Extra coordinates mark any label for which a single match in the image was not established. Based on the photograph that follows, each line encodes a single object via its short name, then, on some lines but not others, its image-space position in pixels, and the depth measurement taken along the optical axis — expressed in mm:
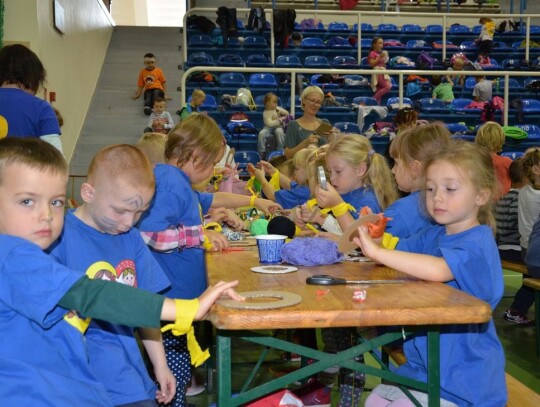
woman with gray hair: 6776
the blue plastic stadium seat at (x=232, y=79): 10992
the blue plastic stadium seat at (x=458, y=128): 9656
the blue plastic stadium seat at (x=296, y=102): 10454
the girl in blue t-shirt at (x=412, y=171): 2609
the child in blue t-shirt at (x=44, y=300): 1410
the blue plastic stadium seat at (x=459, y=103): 10638
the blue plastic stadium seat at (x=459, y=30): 13453
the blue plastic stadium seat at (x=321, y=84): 10805
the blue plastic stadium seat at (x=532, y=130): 9873
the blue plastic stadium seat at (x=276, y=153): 8103
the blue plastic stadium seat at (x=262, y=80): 10945
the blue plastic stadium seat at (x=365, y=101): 10417
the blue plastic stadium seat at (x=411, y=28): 13323
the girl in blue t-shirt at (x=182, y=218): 2723
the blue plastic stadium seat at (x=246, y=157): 8852
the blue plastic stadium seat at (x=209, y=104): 10062
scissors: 1885
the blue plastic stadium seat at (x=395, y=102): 10047
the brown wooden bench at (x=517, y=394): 2240
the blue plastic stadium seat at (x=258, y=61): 11403
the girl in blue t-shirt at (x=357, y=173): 3188
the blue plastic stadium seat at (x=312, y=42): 12336
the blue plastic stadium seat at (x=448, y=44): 12682
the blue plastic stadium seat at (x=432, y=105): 10309
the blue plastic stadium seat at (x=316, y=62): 11664
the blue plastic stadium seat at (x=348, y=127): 9406
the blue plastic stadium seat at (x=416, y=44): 12562
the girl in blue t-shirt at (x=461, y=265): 1907
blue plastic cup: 2314
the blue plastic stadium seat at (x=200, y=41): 11969
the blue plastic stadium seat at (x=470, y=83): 11562
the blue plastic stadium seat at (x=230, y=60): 11347
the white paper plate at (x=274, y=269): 2104
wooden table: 1544
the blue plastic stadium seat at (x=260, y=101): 10603
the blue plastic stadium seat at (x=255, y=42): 12070
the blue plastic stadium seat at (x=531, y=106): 10531
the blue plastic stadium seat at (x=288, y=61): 11492
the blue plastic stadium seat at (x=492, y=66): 11949
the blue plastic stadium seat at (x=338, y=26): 13128
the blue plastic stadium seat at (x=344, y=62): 11617
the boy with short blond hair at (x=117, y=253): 1810
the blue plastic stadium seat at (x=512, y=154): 9164
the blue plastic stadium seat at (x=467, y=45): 12719
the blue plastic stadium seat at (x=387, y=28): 13150
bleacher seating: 10461
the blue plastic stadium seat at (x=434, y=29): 13488
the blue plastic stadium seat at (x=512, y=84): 11266
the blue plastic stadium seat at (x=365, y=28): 13047
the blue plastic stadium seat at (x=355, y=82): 10883
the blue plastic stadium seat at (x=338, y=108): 10055
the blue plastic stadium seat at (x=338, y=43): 12359
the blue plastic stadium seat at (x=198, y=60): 11172
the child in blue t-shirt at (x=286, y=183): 4562
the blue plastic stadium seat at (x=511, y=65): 11836
